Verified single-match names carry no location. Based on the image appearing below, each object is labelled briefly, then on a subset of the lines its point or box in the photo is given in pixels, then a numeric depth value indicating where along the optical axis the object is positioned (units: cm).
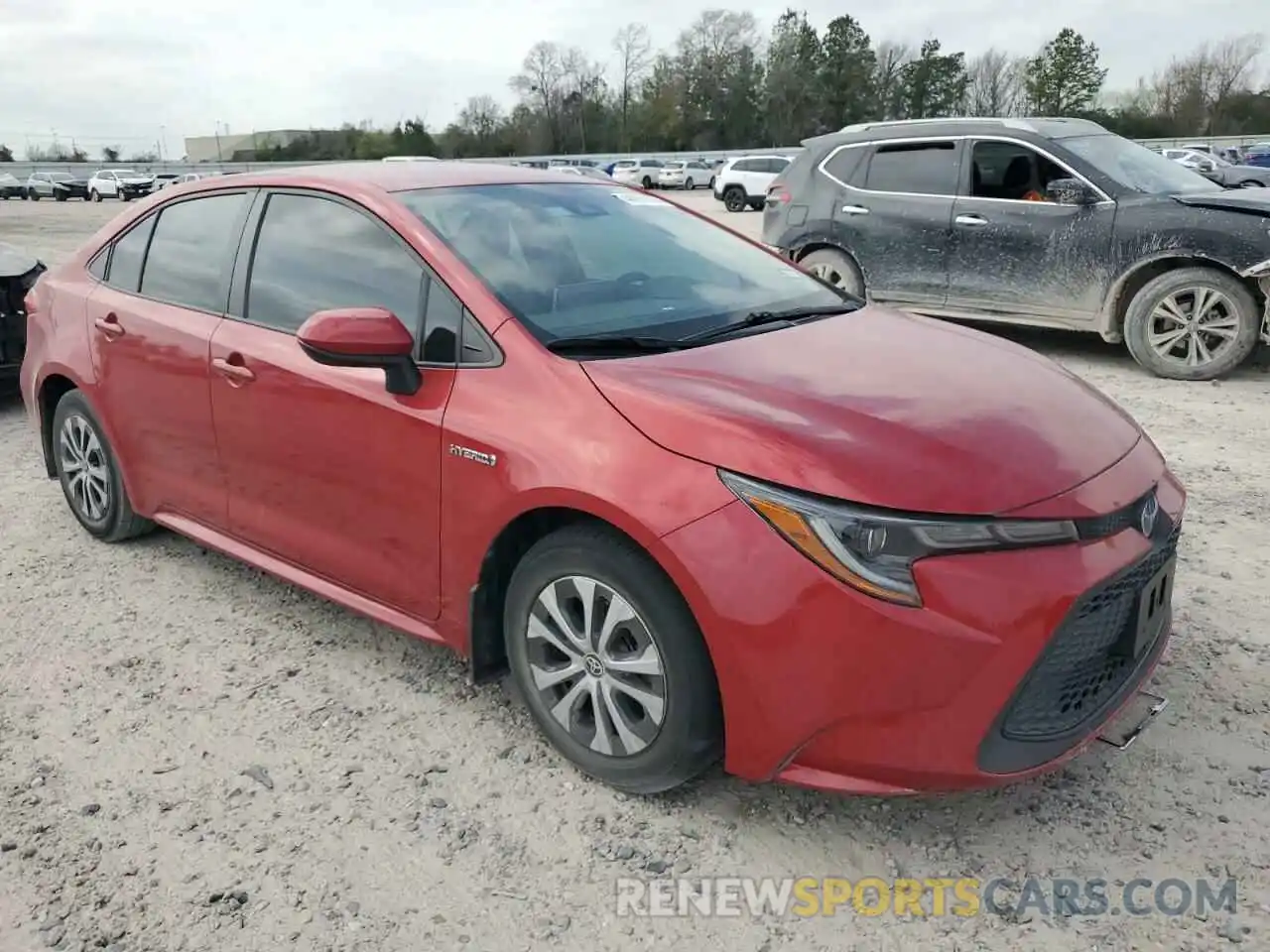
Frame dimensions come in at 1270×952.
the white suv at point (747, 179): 3120
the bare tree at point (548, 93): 8625
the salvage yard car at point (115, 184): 4925
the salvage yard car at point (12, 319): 660
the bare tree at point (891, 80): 8294
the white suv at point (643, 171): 4649
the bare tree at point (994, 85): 8294
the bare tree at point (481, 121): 8225
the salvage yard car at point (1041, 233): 674
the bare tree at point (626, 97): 8662
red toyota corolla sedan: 219
